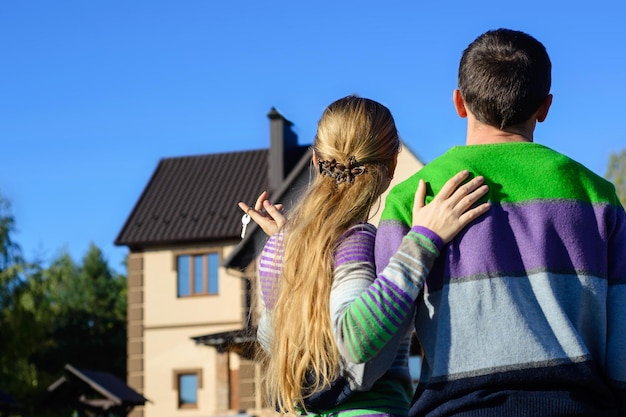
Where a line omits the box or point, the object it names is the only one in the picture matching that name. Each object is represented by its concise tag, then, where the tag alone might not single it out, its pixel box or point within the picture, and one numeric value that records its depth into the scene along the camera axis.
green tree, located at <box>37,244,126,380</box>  50.25
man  2.74
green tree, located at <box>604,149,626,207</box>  40.54
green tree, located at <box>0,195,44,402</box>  40.56
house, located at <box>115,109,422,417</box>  30.20
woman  2.89
